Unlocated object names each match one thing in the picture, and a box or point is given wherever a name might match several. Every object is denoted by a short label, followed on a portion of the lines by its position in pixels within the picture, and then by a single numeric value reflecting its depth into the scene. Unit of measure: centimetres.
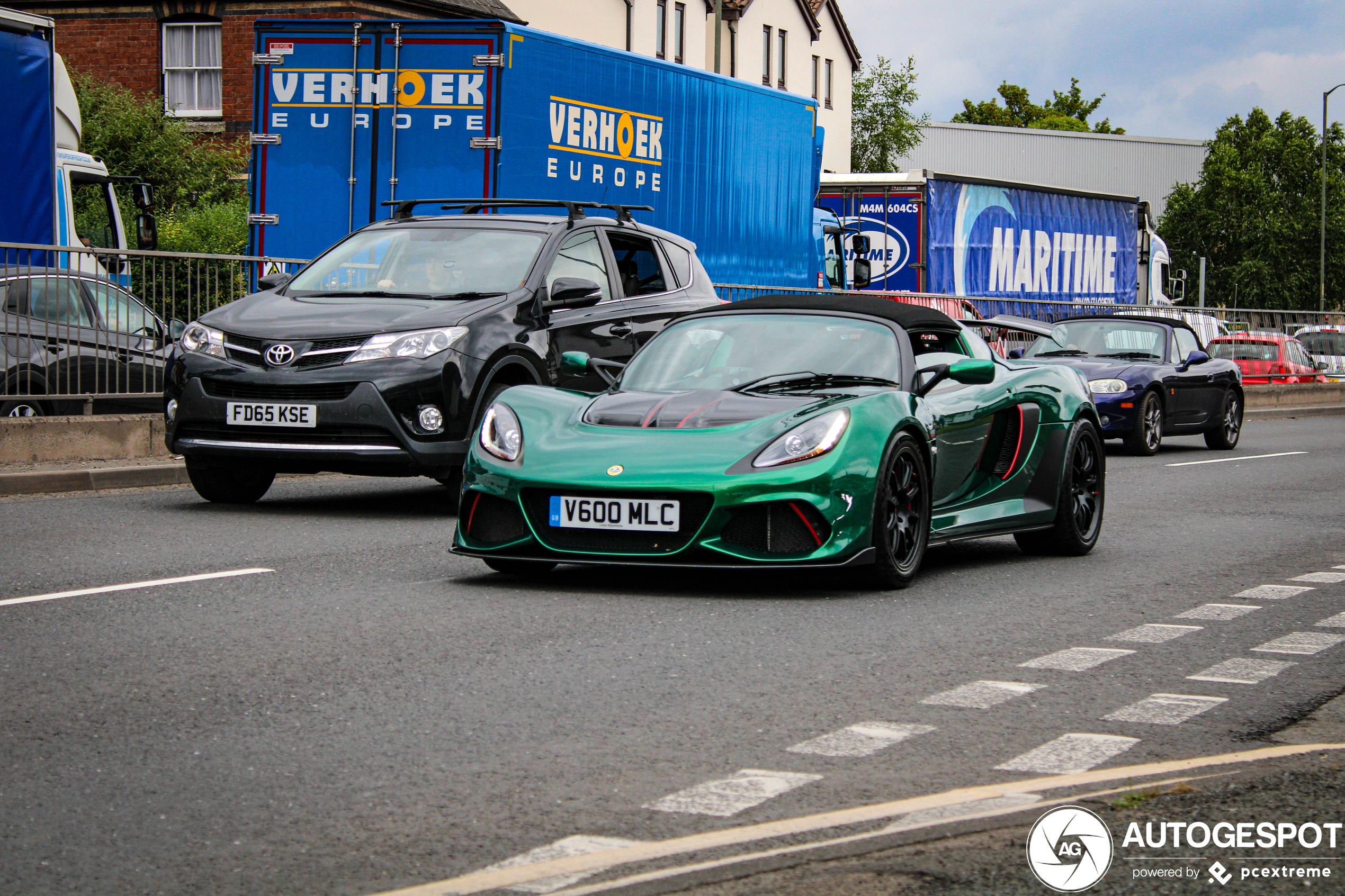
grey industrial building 8631
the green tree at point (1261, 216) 6831
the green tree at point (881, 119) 7062
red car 3203
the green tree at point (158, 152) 3516
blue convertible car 1881
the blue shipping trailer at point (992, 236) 2875
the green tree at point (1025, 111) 10831
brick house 3691
